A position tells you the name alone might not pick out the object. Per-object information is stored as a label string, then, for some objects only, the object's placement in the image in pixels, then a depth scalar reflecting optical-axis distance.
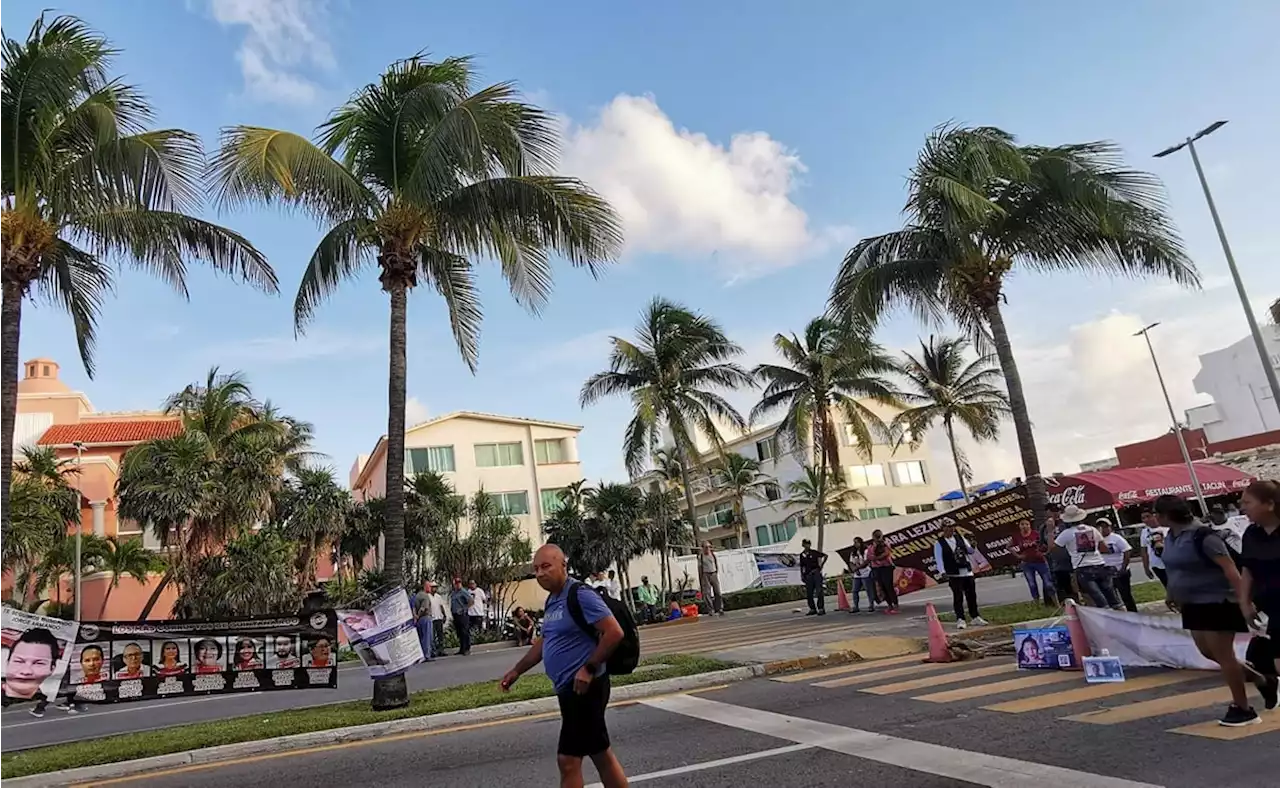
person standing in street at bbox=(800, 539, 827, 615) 19.39
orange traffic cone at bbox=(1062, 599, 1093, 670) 8.76
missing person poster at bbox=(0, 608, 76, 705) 9.60
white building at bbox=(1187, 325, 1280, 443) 62.88
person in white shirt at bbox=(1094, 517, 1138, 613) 12.23
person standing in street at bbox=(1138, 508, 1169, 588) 14.15
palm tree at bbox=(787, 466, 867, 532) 53.00
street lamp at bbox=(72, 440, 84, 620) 27.16
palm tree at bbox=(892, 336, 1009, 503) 37.56
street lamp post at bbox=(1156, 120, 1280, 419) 21.39
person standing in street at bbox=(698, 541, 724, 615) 25.61
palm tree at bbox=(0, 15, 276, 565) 9.99
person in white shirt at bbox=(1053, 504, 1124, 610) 11.84
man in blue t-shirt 4.45
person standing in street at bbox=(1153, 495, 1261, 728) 5.87
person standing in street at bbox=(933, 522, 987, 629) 13.47
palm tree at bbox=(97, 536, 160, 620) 35.54
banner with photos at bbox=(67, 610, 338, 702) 10.28
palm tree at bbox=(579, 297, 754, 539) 28.97
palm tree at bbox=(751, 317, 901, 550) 29.21
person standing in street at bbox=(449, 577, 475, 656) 20.39
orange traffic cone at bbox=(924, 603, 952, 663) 10.37
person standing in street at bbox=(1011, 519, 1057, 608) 14.60
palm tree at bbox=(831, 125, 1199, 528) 14.38
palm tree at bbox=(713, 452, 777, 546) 58.44
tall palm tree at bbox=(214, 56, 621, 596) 10.60
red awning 25.39
